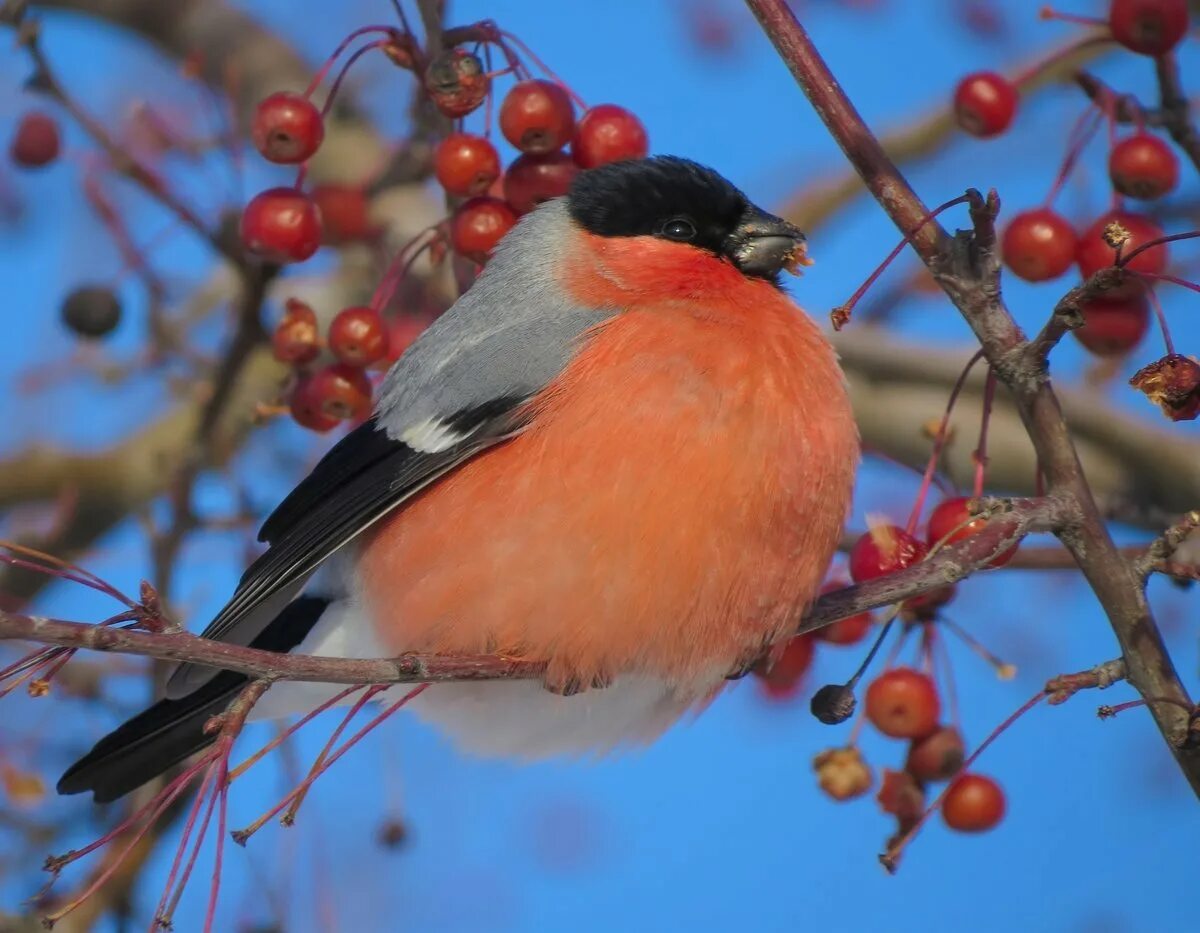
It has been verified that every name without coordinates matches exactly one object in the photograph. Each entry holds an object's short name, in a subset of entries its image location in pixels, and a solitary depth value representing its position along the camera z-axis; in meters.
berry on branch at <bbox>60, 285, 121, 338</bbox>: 7.10
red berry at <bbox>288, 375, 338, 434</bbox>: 6.26
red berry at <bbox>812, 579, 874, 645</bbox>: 6.25
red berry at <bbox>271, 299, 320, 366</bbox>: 6.25
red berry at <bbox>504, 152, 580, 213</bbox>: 6.19
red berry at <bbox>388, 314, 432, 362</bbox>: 6.87
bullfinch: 5.28
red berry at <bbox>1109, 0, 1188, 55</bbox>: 5.53
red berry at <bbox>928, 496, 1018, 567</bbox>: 5.36
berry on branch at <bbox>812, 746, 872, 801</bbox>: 5.84
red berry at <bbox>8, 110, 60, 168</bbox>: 6.91
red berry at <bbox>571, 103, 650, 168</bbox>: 6.06
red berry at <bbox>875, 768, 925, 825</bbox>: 5.74
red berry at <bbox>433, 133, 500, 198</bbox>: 5.98
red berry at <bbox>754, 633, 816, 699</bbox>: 6.35
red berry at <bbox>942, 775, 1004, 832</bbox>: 5.86
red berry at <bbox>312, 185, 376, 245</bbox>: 7.43
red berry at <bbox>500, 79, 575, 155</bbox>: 5.91
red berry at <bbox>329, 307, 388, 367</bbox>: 6.12
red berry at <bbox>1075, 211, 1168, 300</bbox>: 5.46
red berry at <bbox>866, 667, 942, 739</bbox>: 5.79
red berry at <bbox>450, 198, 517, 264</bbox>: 6.20
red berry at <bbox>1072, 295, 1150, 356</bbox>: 5.53
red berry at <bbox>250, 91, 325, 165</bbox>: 6.03
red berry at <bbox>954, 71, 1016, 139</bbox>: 6.07
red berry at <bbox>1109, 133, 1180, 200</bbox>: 5.74
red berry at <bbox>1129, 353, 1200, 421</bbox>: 4.23
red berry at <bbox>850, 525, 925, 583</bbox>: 5.53
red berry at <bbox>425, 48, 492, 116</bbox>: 5.68
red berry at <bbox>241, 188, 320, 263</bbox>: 6.07
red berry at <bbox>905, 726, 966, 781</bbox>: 5.80
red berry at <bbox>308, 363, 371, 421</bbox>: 6.20
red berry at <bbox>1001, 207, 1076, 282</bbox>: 5.79
